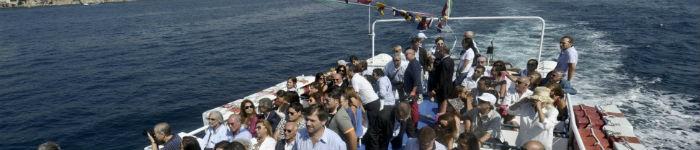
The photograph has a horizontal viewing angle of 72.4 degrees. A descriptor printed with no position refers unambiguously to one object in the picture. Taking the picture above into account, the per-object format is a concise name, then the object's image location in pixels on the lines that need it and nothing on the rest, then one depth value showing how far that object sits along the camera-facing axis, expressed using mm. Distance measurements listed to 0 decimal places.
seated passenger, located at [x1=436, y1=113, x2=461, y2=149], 4996
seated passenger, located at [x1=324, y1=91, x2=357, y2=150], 5453
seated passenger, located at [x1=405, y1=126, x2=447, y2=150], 4613
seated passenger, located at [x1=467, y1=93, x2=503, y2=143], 6660
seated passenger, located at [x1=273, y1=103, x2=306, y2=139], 5938
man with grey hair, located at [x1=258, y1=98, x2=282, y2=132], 6734
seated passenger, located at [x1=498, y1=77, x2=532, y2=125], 6830
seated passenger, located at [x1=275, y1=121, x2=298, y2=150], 5223
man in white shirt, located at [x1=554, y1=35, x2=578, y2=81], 8766
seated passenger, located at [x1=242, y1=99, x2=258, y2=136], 6664
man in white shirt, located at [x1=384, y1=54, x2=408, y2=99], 8367
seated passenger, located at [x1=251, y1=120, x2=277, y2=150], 5734
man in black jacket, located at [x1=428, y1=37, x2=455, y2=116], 7805
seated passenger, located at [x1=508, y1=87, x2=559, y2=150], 5953
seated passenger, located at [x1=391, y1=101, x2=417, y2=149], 5736
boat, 6859
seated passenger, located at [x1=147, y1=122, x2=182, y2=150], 5773
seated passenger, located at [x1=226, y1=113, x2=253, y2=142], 6152
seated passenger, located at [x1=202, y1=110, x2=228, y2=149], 6316
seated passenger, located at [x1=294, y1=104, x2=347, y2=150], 4859
